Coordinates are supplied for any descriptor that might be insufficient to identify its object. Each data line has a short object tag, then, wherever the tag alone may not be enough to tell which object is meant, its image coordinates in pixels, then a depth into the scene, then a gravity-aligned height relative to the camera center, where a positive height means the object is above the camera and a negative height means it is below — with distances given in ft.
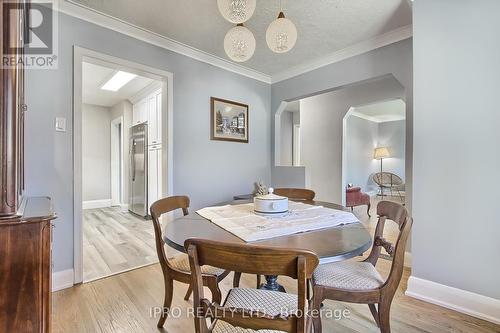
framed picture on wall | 10.34 +1.98
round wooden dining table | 3.07 -1.07
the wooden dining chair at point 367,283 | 3.75 -1.97
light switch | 6.69 +1.11
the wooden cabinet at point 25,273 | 3.42 -1.58
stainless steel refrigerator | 14.74 -0.36
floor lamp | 25.57 +1.16
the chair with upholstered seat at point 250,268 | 2.25 -1.01
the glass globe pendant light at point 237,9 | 4.55 +2.95
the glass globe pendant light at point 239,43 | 5.18 +2.65
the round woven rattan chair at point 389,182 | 24.39 -1.72
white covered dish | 4.85 -0.82
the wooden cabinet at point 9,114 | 3.26 +0.68
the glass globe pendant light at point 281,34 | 5.12 +2.80
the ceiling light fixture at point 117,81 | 12.19 +4.49
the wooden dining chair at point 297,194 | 7.23 -0.89
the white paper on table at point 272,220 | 3.72 -1.01
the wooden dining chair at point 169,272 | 4.23 -2.08
